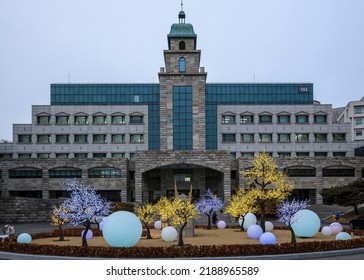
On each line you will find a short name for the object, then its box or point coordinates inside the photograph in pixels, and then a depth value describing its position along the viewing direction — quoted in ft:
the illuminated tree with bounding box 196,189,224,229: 159.22
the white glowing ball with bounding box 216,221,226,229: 153.72
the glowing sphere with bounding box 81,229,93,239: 117.29
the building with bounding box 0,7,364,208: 277.44
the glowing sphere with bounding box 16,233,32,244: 100.85
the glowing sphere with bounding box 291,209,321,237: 109.40
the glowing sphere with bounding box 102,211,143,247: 84.53
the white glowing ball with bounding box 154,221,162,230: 144.97
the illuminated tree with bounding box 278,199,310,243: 104.53
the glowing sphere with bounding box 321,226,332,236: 119.55
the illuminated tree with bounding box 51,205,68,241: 116.06
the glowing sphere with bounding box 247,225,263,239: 112.47
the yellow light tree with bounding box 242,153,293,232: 124.88
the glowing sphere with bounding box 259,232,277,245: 91.80
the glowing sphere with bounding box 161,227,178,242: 105.91
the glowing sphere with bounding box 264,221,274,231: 133.80
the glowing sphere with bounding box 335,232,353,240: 101.30
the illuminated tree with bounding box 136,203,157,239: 117.80
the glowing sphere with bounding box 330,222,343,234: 123.65
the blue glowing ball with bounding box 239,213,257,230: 139.26
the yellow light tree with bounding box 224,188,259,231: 134.00
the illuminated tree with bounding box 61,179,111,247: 101.19
